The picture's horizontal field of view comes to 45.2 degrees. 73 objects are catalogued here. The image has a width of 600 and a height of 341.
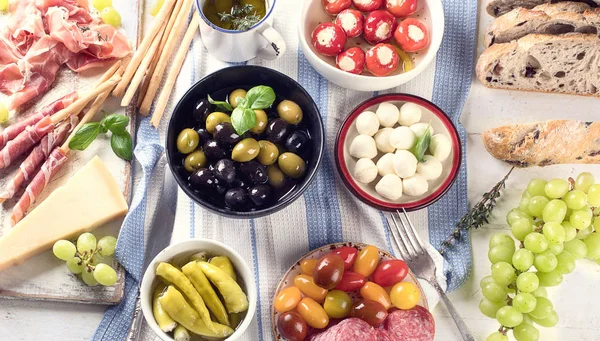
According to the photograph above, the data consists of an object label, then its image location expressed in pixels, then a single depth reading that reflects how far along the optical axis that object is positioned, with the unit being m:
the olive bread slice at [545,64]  1.75
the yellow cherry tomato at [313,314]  1.57
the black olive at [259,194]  1.53
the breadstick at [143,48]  1.78
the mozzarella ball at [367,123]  1.67
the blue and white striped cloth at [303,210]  1.69
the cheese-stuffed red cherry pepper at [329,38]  1.66
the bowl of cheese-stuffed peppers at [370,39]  1.66
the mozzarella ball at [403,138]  1.64
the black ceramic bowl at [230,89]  1.54
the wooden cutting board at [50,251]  1.67
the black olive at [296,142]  1.58
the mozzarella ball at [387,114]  1.68
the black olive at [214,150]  1.54
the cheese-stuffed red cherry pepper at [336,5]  1.70
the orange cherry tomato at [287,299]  1.59
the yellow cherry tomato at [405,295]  1.59
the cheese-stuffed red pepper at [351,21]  1.68
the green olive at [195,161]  1.56
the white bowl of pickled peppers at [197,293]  1.47
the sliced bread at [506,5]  1.79
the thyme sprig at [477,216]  1.73
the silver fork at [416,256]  1.70
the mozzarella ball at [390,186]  1.64
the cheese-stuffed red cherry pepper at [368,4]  1.70
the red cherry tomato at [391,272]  1.62
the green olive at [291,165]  1.56
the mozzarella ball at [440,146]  1.66
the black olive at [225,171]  1.52
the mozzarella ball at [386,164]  1.66
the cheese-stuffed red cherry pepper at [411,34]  1.67
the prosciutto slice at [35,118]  1.72
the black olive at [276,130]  1.57
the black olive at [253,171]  1.53
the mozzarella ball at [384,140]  1.67
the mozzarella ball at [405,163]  1.62
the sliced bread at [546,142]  1.73
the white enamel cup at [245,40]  1.61
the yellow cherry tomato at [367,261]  1.63
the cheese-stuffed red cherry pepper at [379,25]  1.67
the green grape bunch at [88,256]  1.62
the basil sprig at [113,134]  1.70
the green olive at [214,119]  1.57
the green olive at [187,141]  1.56
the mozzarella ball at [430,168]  1.65
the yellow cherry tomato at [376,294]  1.60
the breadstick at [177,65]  1.76
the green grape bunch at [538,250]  1.61
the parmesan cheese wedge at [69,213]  1.64
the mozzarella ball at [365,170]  1.65
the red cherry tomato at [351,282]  1.62
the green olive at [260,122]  1.56
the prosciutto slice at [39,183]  1.68
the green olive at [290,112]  1.60
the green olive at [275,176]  1.58
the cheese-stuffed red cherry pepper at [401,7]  1.69
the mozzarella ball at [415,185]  1.64
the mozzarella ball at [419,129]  1.68
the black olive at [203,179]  1.54
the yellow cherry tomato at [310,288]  1.60
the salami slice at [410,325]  1.57
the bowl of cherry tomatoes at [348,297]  1.57
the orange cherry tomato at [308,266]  1.63
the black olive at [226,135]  1.53
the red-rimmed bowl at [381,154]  1.67
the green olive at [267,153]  1.55
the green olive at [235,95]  1.63
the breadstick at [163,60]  1.78
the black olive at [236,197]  1.52
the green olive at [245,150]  1.52
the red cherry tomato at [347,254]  1.64
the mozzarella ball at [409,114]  1.69
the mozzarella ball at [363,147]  1.66
